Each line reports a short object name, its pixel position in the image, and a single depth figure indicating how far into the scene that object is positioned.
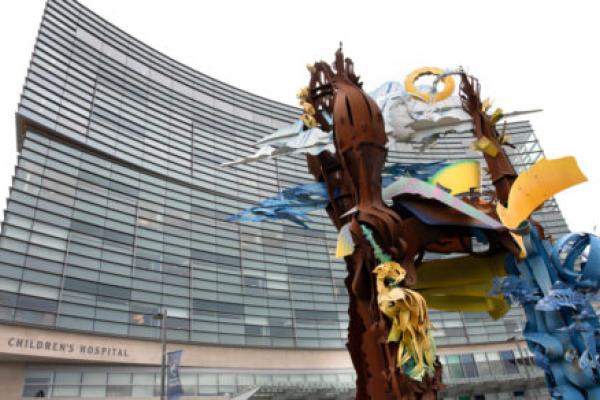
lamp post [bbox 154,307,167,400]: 16.12
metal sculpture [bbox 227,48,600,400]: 8.77
